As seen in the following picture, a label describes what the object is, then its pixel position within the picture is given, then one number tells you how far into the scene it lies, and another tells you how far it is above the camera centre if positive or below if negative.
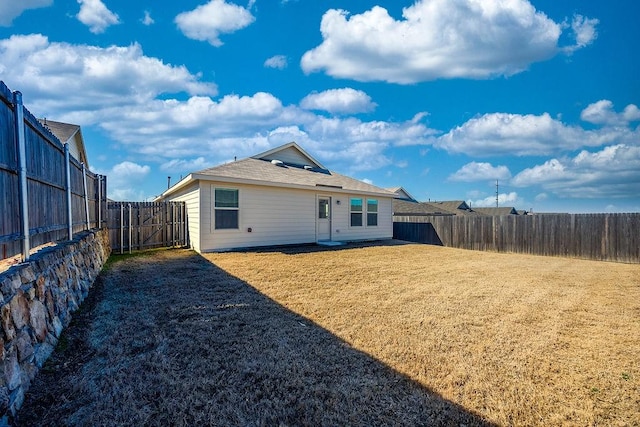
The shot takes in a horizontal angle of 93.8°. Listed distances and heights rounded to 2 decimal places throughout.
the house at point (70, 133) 13.38 +3.88
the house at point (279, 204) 9.92 +0.27
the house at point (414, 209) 25.25 +0.04
